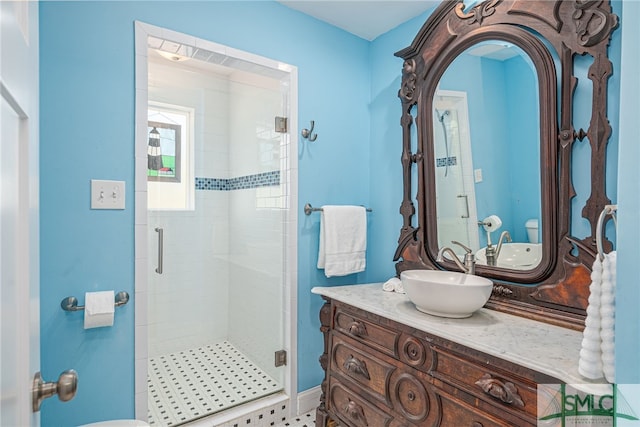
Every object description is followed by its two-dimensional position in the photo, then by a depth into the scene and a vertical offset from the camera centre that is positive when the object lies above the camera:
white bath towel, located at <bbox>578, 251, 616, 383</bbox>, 0.94 -0.32
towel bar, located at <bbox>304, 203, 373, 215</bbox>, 2.21 +0.02
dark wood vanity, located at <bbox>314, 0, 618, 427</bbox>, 1.18 -0.44
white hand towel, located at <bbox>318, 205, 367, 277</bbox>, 2.19 -0.18
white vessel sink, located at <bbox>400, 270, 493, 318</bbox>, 1.39 -0.34
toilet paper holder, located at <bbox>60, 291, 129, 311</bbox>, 1.49 -0.39
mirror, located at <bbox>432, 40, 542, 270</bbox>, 1.57 +0.29
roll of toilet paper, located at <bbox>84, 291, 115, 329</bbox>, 1.48 -0.41
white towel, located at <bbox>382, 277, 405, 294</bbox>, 1.95 -0.42
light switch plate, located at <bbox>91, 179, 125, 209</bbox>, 1.56 +0.08
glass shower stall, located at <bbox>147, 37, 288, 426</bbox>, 2.31 -0.16
